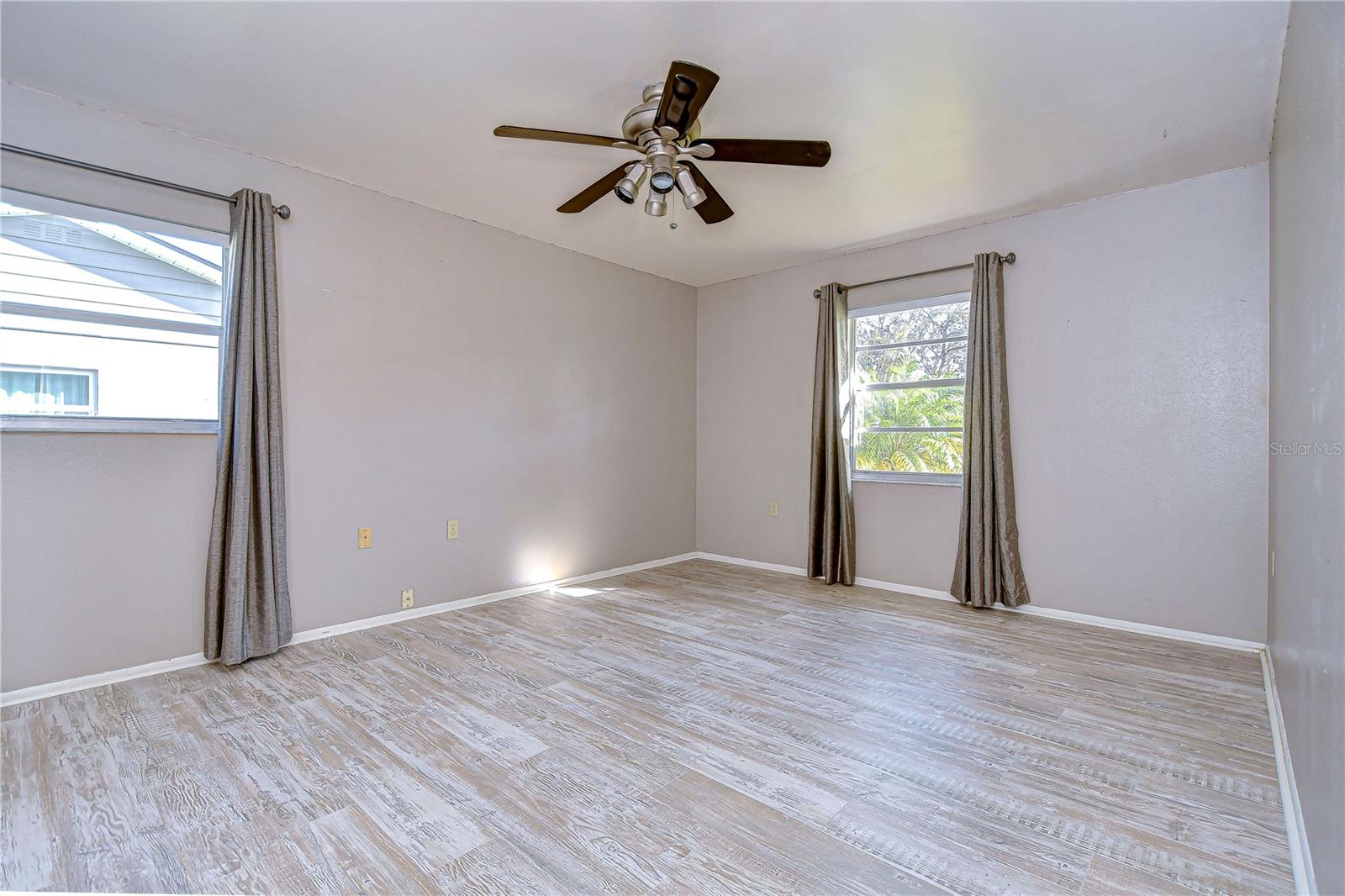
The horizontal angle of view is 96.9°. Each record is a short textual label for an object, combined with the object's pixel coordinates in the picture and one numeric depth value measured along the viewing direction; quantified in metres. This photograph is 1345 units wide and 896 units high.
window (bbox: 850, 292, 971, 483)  4.23
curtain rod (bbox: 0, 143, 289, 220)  2.46
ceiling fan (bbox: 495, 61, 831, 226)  2.18
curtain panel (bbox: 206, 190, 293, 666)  2.86
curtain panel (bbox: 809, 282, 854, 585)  4.60
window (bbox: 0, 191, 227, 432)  2.46
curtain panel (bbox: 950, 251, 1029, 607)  3.84
